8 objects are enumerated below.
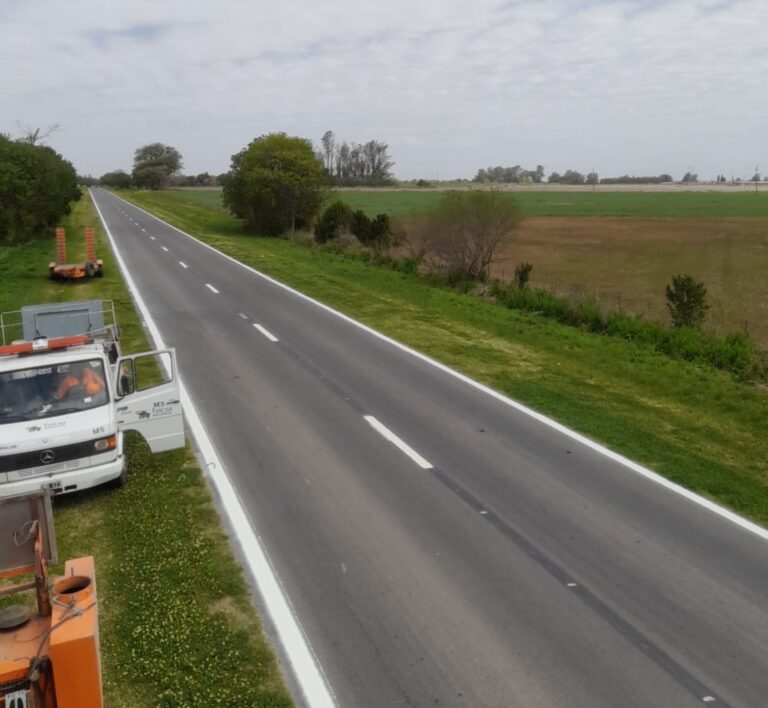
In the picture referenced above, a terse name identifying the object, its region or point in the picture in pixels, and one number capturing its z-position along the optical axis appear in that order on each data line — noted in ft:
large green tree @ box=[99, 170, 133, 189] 636.48
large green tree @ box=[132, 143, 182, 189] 586.45
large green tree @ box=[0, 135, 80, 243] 126.21
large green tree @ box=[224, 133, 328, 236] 149.89
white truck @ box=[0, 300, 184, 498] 29.07
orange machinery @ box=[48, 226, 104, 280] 92.17
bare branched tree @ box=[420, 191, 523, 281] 94.73
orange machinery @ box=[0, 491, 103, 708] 14.51
